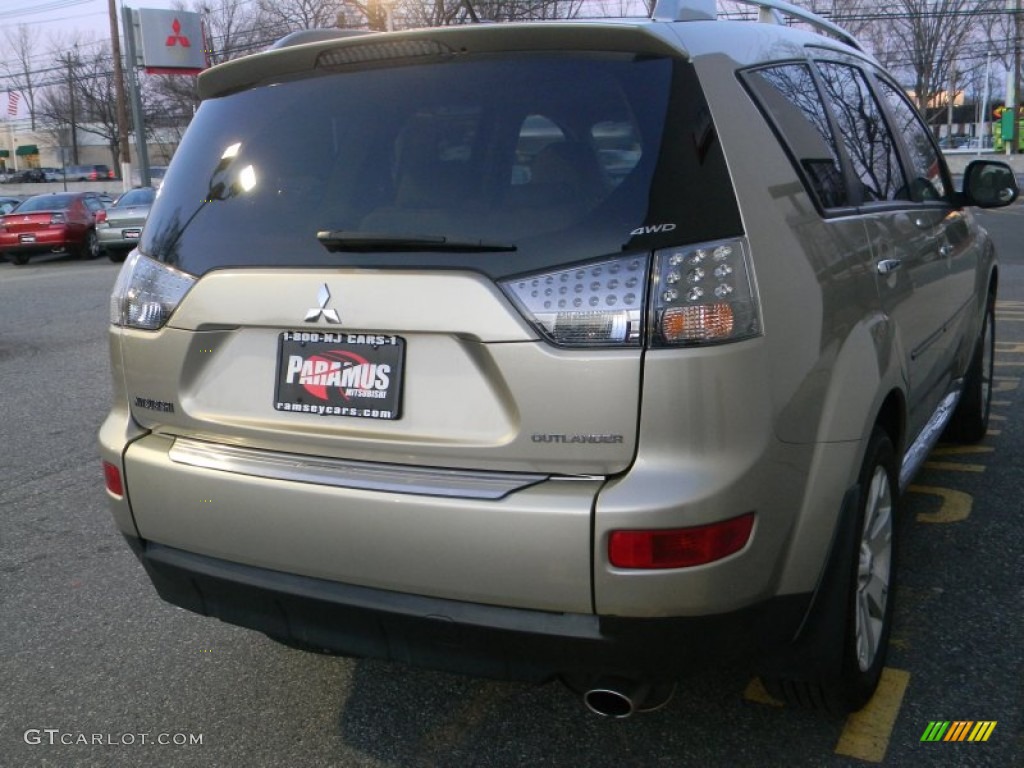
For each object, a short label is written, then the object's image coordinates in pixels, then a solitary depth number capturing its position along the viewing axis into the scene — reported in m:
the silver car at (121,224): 20.61
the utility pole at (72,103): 70.79
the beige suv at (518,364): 2.20
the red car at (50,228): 21.11
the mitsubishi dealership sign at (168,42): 35.00
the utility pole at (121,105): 37.16
